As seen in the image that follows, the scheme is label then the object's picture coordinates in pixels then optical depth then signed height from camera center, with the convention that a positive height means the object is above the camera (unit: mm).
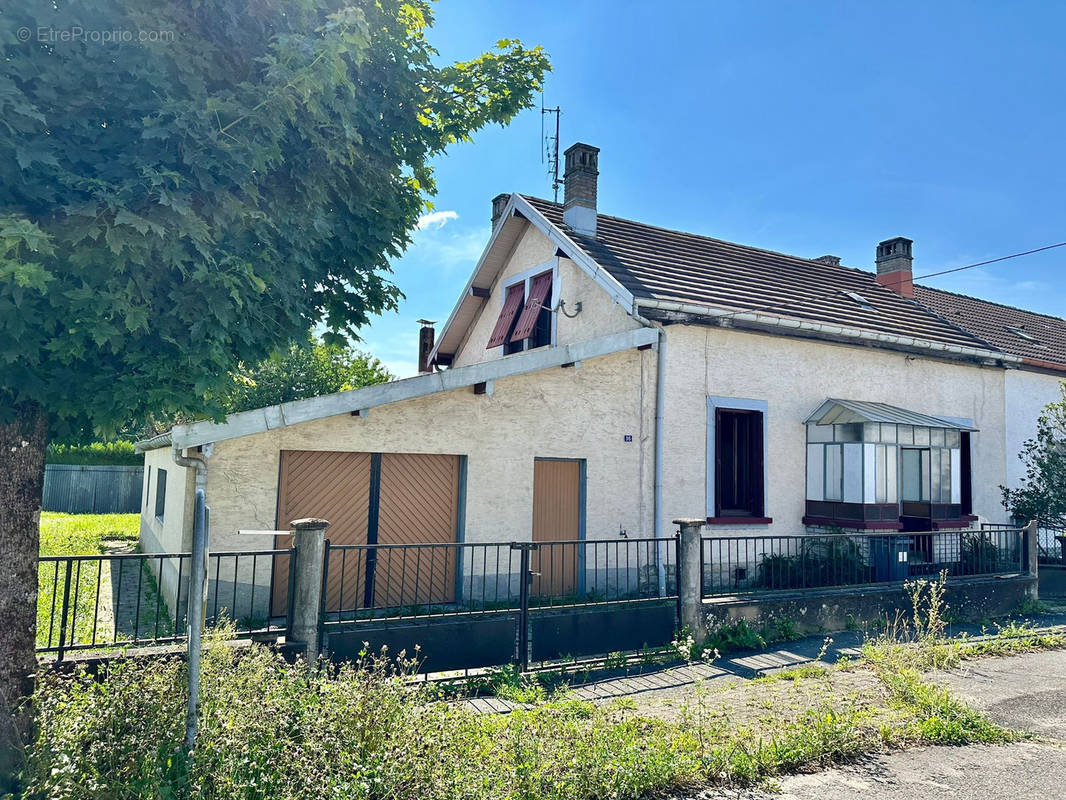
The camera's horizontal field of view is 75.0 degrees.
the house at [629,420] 8711 +945
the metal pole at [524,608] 7418 -1375
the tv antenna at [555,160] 17141 +7892
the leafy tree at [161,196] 3957 +1746
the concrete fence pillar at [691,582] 8461 -1197
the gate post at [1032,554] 11445 -1018
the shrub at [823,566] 10453 -1232
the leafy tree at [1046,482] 13367 +202
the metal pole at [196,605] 3957 -758
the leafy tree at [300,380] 24547 +3380
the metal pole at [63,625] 5461 -1224
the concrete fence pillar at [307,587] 6484 -1054
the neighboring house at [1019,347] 15234 +3571
